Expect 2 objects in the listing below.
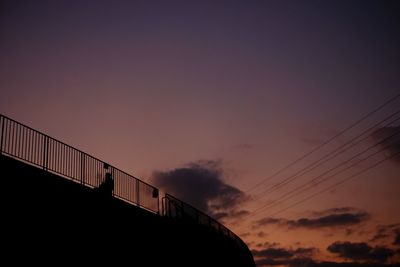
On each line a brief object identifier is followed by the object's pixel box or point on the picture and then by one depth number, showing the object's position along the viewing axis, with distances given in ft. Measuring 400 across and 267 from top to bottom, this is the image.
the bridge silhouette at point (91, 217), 48.55
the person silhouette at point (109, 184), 70.59
